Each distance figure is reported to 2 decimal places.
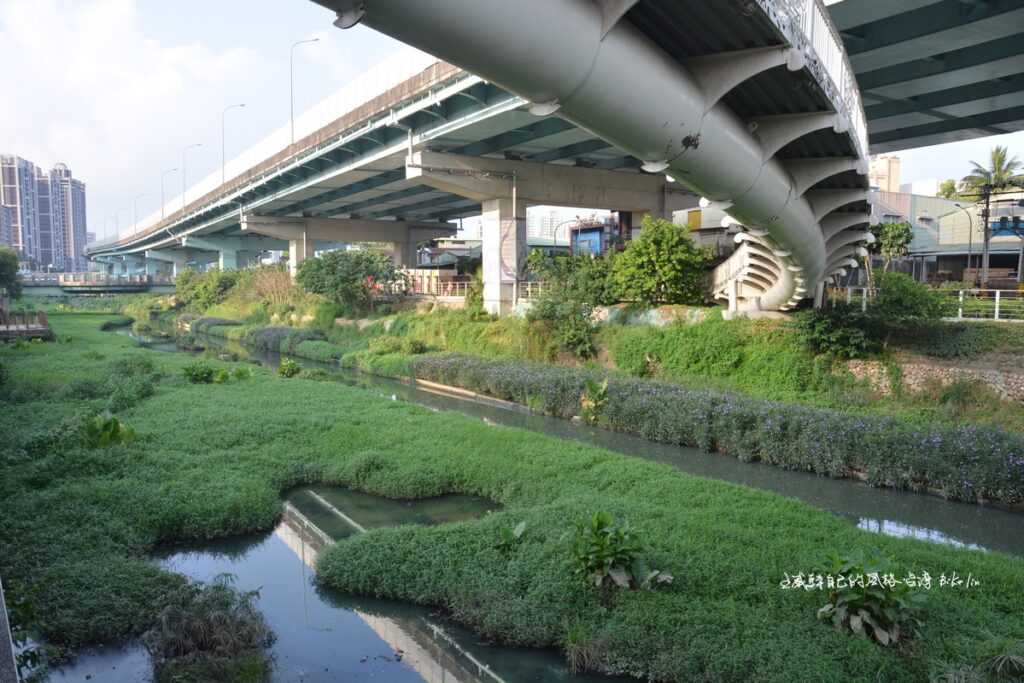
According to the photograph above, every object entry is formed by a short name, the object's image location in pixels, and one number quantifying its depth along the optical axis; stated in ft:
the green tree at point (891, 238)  78.79
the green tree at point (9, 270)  137.18
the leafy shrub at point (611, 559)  22.24
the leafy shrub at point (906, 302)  49.75
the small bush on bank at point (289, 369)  74.79
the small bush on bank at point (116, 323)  157.58
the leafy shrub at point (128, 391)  51.36
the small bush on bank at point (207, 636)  19.67
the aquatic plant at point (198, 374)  64.80
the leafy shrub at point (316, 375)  75.77
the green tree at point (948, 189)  146.99
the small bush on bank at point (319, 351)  96.27
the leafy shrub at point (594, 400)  53.01
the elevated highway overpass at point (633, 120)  14.64
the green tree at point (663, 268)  67.10
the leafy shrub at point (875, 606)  19.16
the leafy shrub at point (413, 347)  86.17
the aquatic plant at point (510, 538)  25.79
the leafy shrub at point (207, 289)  168.14
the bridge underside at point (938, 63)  43.47
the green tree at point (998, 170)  112.57
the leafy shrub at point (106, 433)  38.25
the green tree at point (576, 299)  70.49
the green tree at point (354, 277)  106.73
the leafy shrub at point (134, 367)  66.33
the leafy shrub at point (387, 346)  88.49
